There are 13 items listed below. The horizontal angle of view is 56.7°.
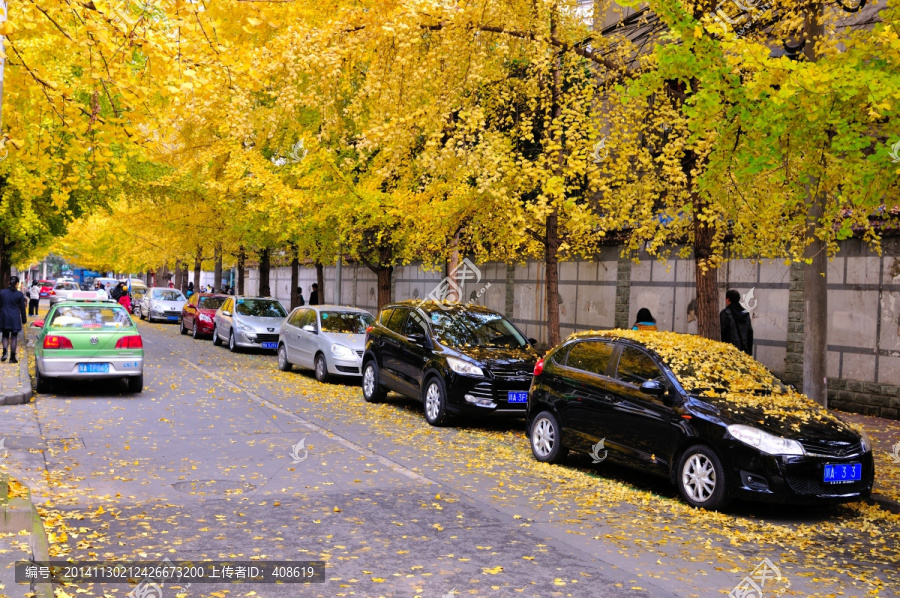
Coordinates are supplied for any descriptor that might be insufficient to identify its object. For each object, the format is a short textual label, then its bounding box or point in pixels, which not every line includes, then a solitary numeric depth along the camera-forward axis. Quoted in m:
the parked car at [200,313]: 29.72
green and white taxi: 14.09
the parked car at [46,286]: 67.19
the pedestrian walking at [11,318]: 18.27
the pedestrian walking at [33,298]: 38.15
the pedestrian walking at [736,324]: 13.62
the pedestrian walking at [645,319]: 12.64
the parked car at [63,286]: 51.22
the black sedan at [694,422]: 7.84
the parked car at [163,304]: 40.34
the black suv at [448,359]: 12.43
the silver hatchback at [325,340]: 17.52
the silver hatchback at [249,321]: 24.39
